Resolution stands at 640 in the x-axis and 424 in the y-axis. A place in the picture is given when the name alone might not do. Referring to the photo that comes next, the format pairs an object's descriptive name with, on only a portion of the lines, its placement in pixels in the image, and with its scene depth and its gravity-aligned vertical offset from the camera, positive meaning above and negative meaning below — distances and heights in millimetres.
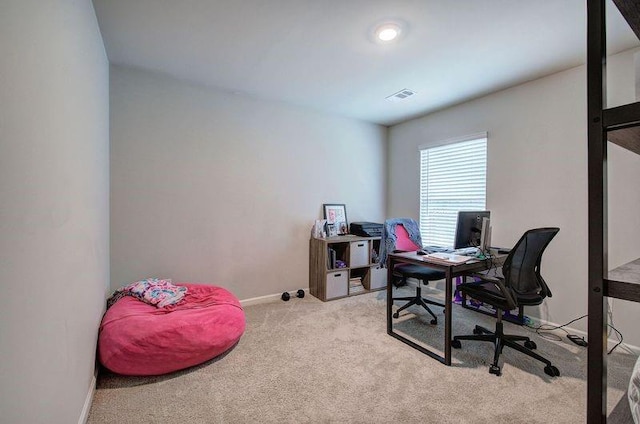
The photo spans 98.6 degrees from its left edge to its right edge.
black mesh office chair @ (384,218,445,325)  2861 -438
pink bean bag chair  1860 -887
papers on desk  2223 -410
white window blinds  3365 +343
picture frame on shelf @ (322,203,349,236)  3963 -89
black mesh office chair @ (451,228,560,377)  2053 -608
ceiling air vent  3203 +1390
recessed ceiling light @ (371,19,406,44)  1998 +1359
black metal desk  2135 -509
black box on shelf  3904 -265
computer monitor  2547 -171
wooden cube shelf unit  3553 -764
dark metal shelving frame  662 -10
